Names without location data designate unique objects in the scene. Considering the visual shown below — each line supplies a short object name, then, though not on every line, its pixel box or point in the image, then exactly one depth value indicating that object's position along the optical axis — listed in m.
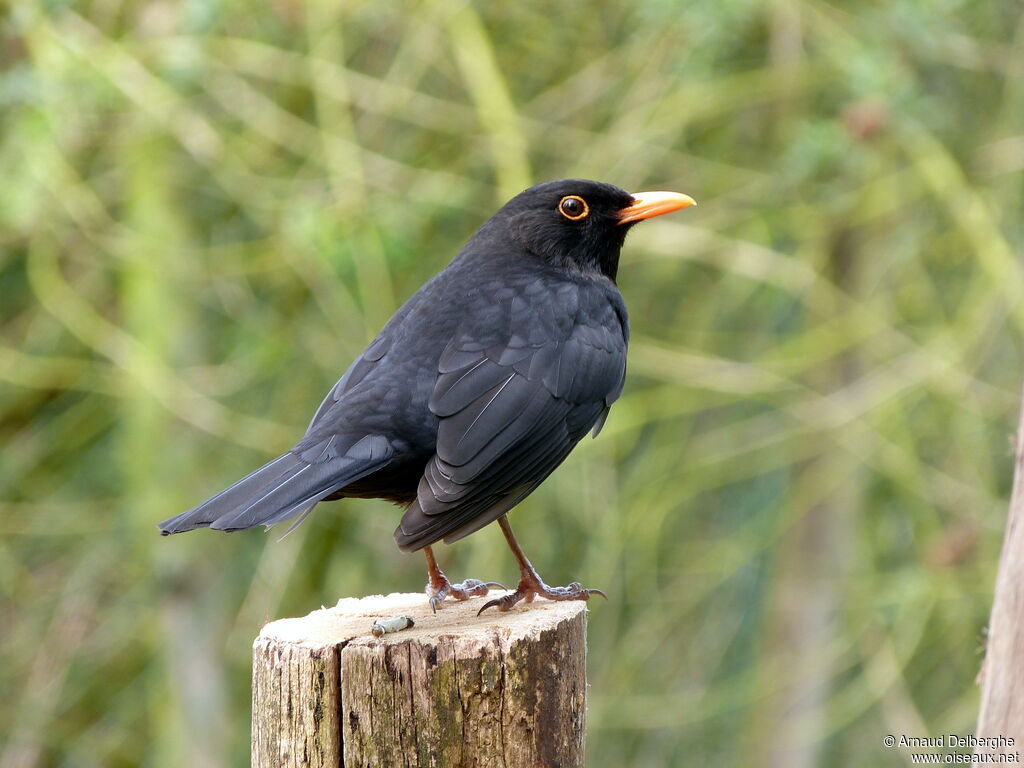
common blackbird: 6.19
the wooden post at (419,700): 5.31
